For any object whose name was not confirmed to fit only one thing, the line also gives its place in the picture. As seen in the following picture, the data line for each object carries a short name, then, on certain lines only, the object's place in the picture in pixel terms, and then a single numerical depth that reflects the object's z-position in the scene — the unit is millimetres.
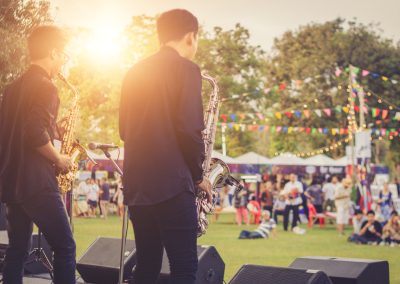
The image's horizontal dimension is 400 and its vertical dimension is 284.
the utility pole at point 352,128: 24906
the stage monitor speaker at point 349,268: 5551
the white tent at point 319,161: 32750
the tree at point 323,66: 44406
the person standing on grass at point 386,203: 18719
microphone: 5112
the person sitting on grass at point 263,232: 16812
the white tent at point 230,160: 29944
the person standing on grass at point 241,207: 22516
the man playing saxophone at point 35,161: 4488
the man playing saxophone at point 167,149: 3760
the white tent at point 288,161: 31156
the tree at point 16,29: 9805
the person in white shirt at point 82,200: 25766
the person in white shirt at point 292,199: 19609
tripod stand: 6383
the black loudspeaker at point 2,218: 9039
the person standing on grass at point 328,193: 25281
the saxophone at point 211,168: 4875
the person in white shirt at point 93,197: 25925
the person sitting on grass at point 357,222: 16562
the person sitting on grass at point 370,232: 15605
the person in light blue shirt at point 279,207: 20828
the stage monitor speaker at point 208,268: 5910
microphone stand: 5237
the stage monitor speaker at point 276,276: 4953
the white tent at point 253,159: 30869
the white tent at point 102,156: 26422
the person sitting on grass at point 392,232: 15242
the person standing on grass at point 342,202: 18703
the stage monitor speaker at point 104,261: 6605
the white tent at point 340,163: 33906
